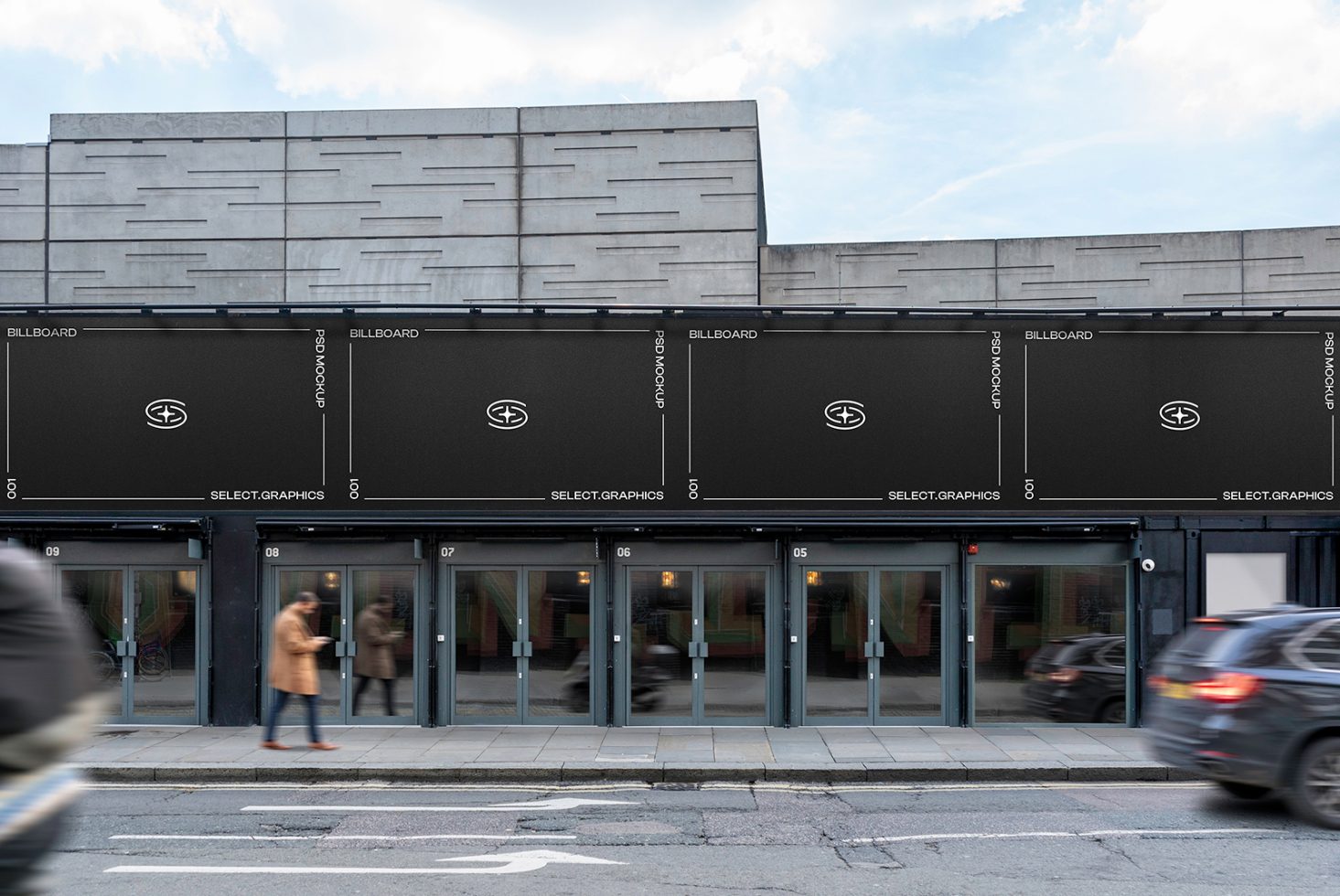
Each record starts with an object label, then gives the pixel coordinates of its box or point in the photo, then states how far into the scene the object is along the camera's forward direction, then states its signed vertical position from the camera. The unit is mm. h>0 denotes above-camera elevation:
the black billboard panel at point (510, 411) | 13266 +720
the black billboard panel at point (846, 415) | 13242 +652
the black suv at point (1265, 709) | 7184 -1818
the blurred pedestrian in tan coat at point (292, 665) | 11258 -2290
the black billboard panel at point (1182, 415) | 13242 +648
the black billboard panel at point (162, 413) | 13305 +691
